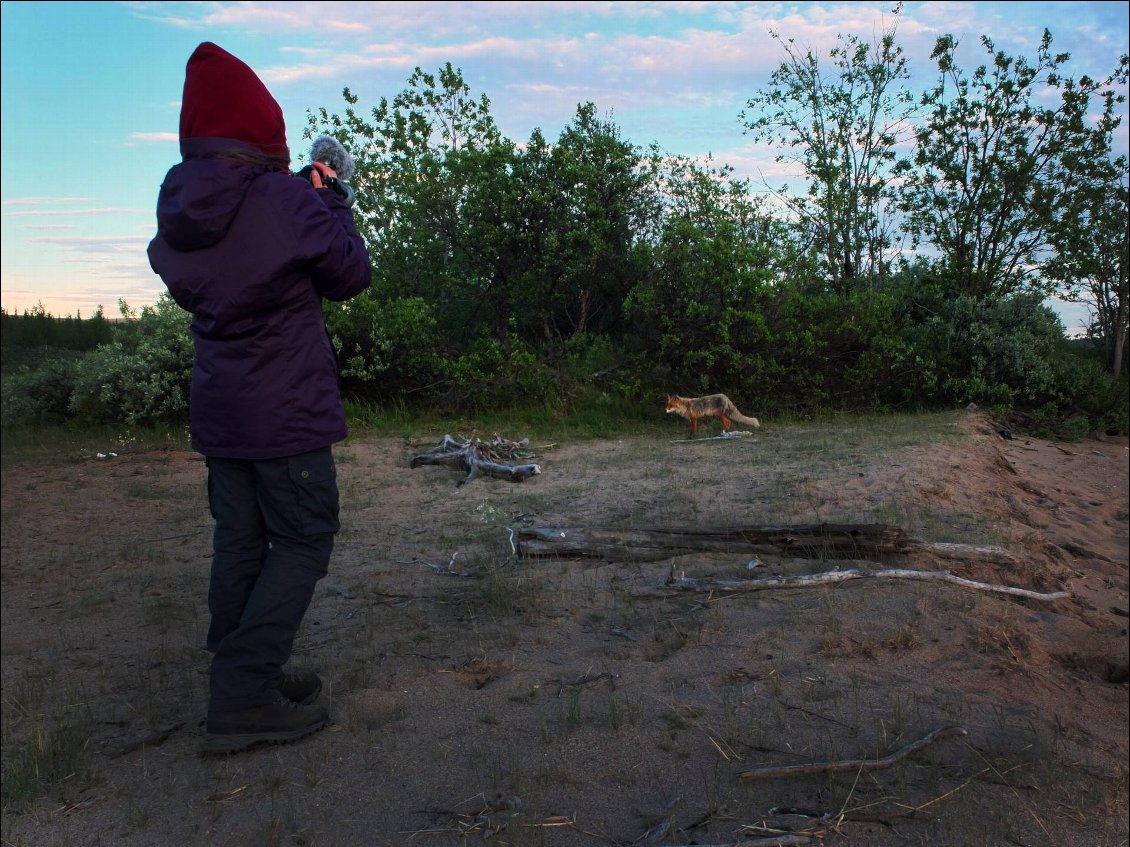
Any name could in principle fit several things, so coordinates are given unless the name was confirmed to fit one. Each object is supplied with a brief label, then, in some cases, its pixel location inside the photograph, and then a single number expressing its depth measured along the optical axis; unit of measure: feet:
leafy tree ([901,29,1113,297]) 39.40
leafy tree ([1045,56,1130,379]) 39.11
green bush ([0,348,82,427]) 34.99
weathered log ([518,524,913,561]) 16.02
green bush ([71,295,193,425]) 33.37
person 9.25
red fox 34.01
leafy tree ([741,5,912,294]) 43.78
